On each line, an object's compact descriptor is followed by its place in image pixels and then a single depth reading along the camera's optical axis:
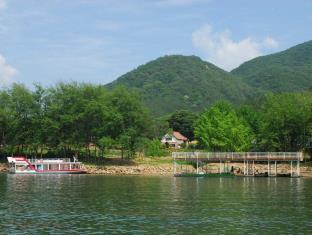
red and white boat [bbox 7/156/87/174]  105.38
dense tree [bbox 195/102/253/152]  113.31
